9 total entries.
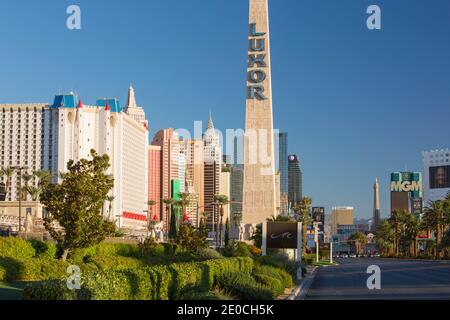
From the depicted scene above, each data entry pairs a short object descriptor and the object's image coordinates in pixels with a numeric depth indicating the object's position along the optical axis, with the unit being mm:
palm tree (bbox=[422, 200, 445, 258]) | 125062
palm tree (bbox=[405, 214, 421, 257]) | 137875
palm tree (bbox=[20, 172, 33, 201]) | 152862
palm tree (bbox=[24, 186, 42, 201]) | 128406
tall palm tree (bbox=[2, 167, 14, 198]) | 129938
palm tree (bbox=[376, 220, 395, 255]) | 161750
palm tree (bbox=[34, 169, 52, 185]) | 138088
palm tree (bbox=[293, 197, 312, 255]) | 136125
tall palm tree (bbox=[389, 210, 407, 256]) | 148625
